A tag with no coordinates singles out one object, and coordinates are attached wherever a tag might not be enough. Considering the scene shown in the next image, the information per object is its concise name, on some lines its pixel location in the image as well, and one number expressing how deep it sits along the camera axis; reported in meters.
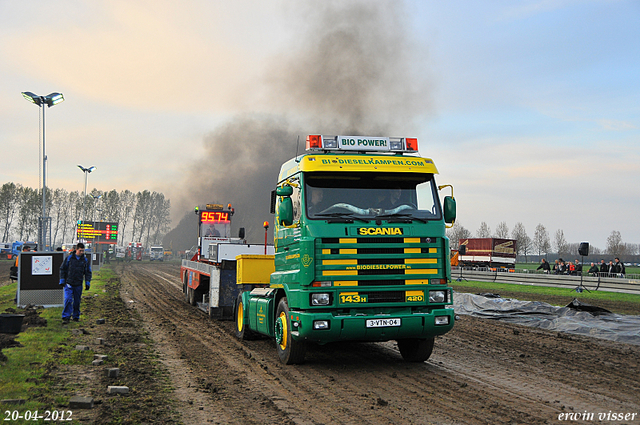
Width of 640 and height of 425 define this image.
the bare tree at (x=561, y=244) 125.50
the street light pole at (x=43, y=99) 30.69
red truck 55.25
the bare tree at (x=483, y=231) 124.56
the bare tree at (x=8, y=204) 96.69
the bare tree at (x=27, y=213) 96.81
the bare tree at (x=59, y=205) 109.06
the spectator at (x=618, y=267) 28.58
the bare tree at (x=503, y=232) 119.69
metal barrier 21.84
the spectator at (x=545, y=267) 38.56
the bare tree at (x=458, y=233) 109.42
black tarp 11.99
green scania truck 7.75
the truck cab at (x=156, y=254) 88.62
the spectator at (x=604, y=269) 31.33
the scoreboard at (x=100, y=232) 65.38
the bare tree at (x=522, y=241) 109.06
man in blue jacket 13.20
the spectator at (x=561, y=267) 36.03
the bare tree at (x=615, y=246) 121.04
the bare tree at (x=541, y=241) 117.38
